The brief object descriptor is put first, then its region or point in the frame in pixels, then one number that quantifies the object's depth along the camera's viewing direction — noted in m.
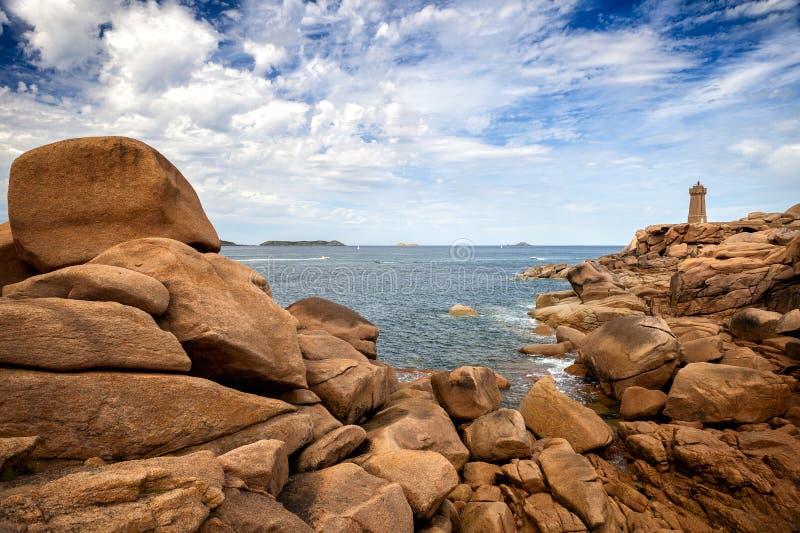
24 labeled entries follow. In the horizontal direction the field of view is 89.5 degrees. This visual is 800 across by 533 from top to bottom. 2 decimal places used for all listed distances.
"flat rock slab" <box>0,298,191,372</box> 5.76
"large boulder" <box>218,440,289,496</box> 5.90
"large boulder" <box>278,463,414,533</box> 6.33
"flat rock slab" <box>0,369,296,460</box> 5.54
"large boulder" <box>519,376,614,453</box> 12.50
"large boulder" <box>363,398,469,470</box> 9.66
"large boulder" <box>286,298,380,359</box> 17.08
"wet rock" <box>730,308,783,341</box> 17.52
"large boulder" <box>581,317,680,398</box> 15.88
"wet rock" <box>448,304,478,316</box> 39.94
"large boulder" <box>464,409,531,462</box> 11.09
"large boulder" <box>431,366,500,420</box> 13.26
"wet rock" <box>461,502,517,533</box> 8.75
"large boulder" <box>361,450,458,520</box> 7.56
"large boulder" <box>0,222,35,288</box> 10.24
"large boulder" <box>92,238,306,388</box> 7.96
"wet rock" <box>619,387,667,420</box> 14.55
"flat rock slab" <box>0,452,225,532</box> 4.03
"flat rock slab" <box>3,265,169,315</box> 7.09
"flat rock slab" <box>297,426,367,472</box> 7.92
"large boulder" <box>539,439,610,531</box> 8.96
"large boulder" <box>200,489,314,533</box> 4.89
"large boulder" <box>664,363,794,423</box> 12.65
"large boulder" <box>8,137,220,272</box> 9.55
